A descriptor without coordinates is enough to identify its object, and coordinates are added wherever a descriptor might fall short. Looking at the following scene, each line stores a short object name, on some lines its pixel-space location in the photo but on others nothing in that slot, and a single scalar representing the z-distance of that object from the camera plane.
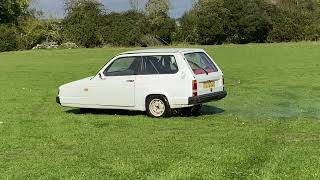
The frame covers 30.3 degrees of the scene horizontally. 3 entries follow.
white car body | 14.51
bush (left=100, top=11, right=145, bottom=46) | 72.50
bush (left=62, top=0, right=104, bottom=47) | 74.69
